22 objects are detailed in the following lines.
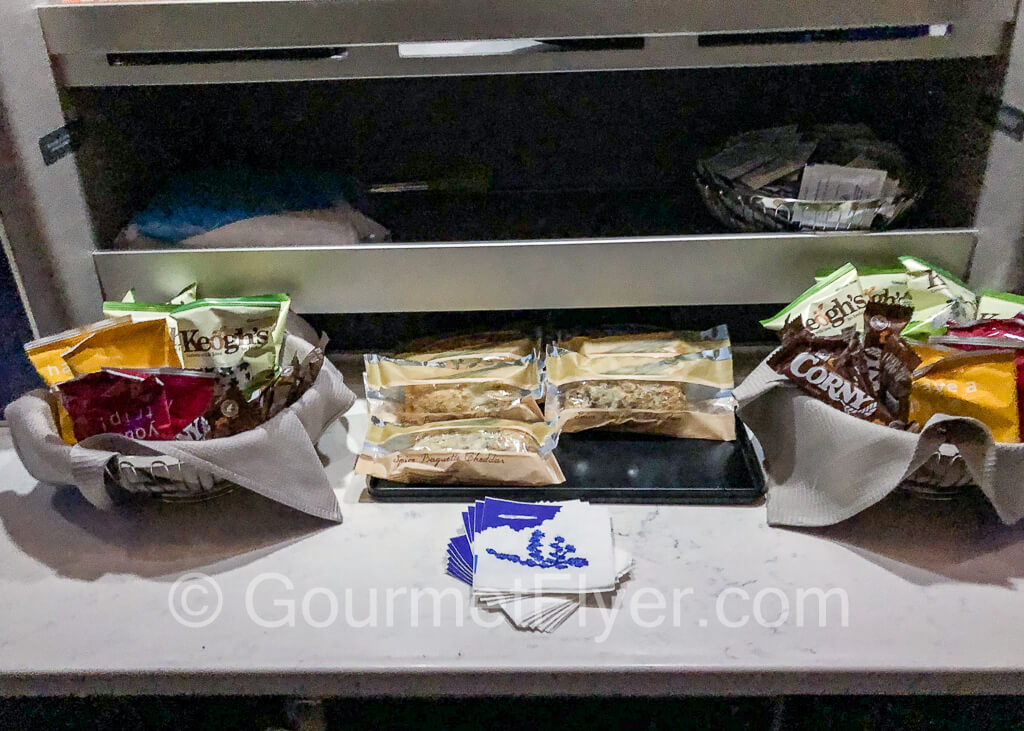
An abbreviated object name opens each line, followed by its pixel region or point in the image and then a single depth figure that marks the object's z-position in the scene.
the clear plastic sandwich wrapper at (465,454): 0.74
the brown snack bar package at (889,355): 0.68
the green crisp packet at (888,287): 0.78
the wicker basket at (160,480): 0.67
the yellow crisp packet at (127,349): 0.73
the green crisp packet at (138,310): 0.78
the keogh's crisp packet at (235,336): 0.77
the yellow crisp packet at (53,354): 0.73
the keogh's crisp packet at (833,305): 0.76
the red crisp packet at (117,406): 0.68
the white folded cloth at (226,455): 0.66
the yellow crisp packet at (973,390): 0.66
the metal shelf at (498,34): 0.71
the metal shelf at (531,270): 0.80
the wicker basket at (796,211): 0.80
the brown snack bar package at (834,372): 0.70
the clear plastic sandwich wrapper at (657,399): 0.81
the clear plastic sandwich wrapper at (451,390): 0.82
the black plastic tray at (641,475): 0.75
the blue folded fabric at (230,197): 0.86
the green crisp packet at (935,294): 0.77
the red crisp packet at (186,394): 0.70
